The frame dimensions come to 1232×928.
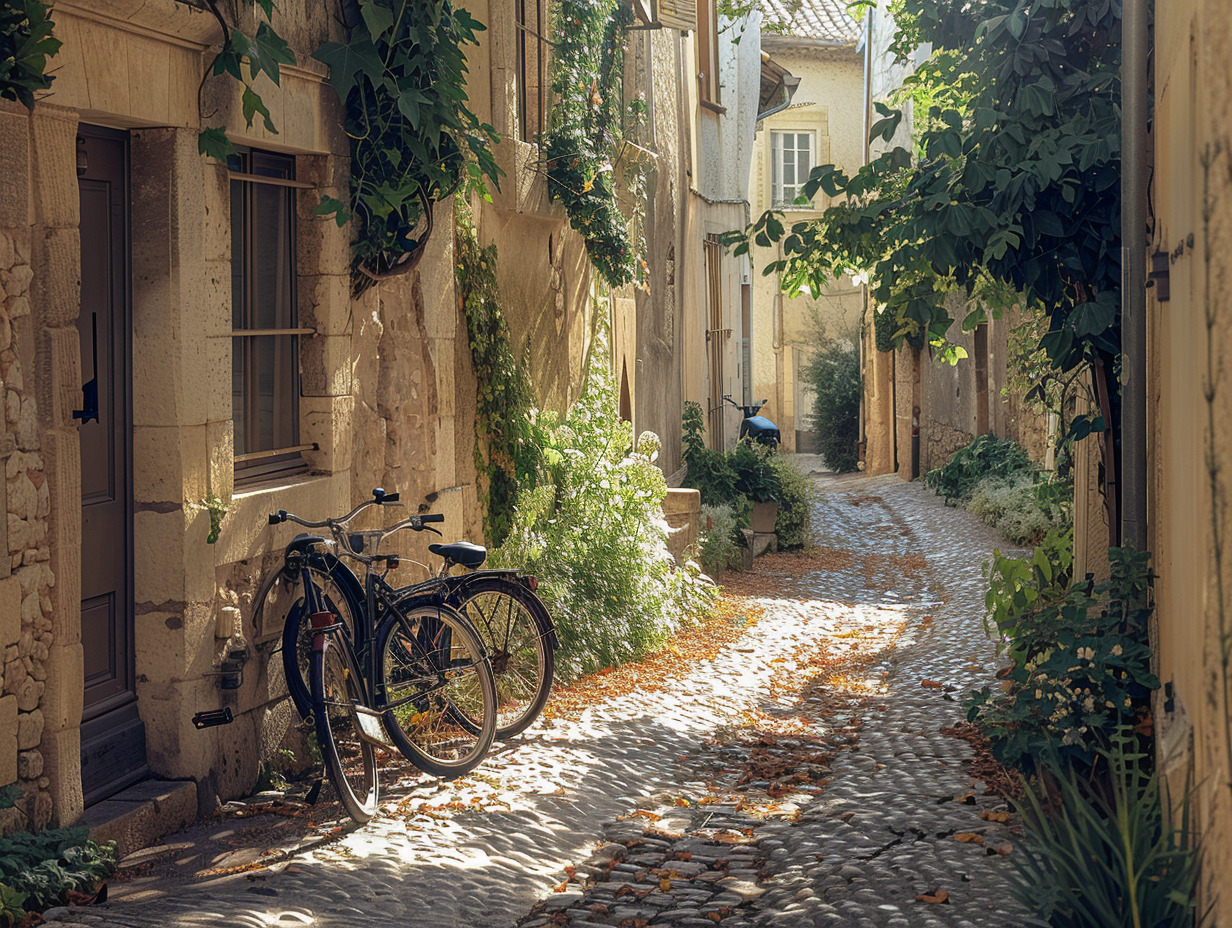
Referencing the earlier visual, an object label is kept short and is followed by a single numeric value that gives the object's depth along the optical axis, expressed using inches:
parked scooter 696.7
